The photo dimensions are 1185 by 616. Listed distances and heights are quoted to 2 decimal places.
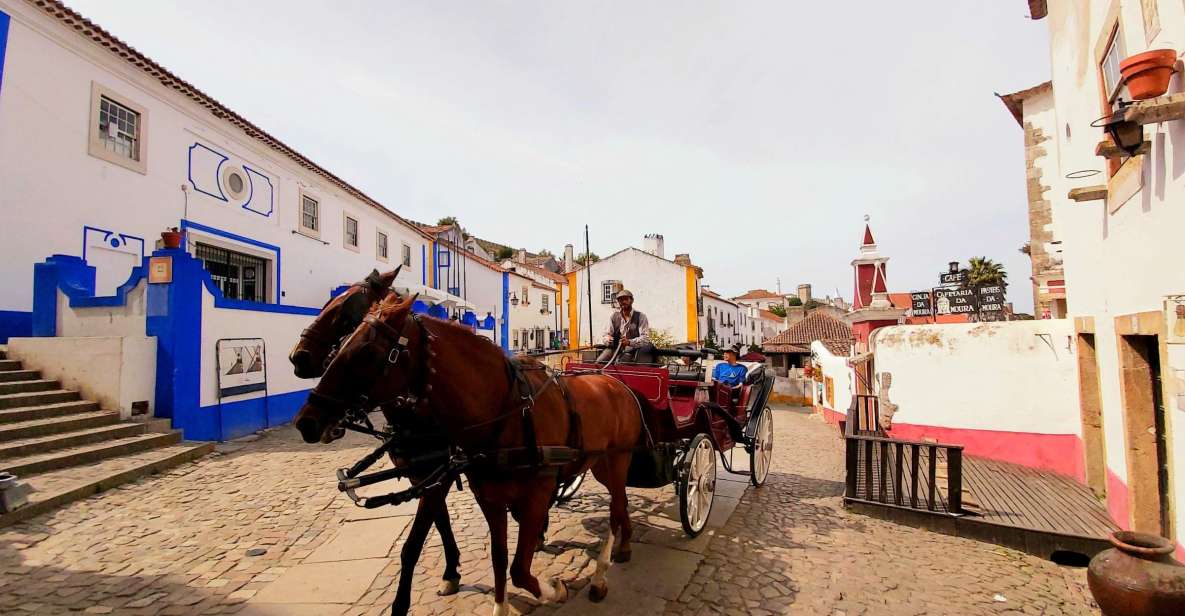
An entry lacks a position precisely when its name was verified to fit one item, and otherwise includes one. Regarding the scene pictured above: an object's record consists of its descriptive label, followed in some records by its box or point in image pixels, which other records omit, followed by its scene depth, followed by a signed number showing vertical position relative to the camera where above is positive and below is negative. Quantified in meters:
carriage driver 5.45 -0.01
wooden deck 4.77 -2.02
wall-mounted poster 8.74 -0.43
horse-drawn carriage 4.56 -1.01
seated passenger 8.01 -0.66
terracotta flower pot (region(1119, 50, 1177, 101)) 3.20 +1.62
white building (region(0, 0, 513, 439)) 7.96 +2.64
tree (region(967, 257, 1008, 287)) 32.34 +3.53
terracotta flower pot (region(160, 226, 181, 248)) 8.09 +1.69
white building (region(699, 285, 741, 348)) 36.73 +0.97
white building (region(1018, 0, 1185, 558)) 3.59 +0.59
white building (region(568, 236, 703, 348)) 29.09 +2.44
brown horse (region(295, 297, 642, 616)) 2.51 -0.41
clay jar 2.87 -1.50
